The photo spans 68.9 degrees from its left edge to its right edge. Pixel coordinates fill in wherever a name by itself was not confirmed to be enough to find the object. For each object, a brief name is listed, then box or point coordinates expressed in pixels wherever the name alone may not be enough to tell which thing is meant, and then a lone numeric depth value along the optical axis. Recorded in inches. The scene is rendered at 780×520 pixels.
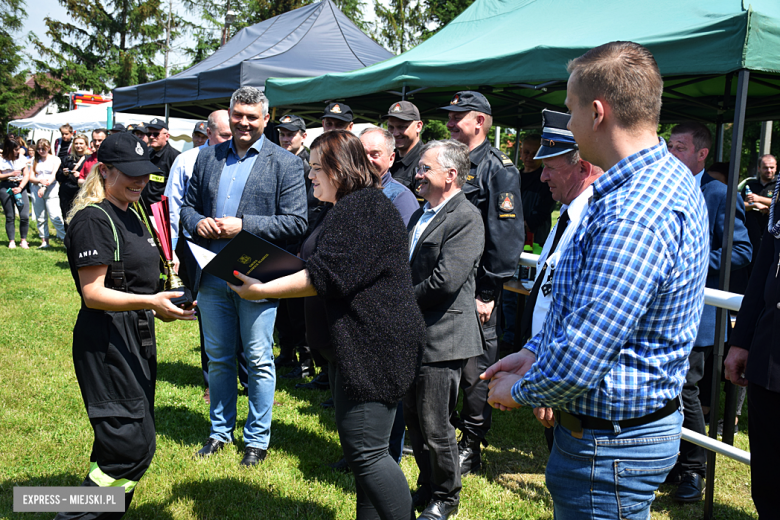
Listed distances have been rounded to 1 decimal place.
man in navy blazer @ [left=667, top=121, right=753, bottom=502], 141.8
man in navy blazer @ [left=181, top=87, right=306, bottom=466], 149.5
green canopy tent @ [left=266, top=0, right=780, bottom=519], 133.8
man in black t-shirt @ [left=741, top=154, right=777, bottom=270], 221.1
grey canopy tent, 359.3
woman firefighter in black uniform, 96.2
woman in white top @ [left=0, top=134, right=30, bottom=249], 475.2
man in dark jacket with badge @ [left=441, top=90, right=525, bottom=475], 144.3
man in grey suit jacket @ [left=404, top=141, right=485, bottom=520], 119.8
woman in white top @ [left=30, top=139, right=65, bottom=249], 489.1
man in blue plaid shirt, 54.7
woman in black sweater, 90.0
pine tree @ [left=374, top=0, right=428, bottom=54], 1206.9
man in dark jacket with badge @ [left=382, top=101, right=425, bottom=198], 180.9
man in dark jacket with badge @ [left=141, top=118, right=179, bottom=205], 275.6
